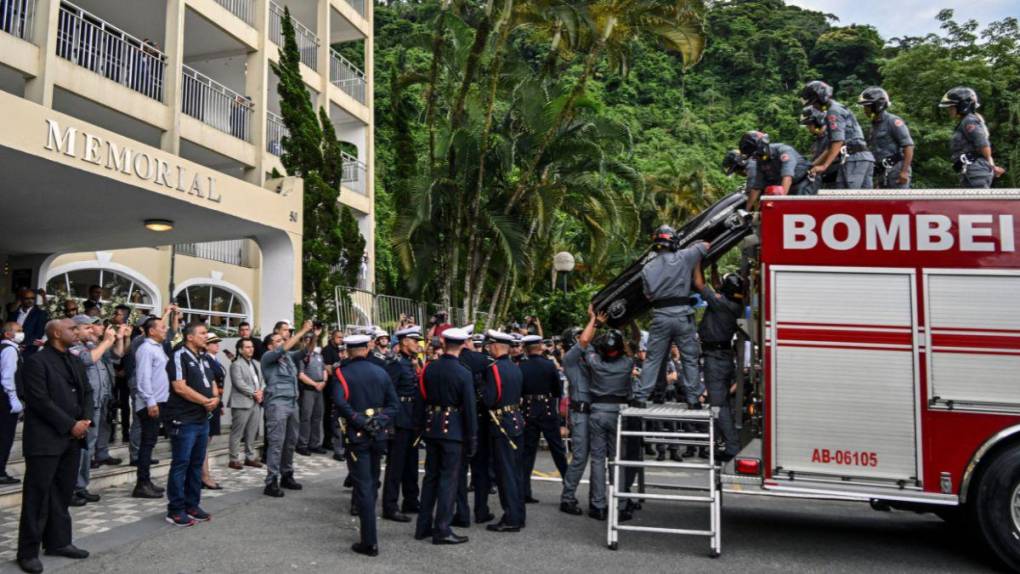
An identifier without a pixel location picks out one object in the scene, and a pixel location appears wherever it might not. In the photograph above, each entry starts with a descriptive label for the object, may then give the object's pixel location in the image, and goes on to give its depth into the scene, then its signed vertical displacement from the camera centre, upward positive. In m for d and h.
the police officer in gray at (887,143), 8.20 +2.06
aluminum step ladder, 6.57 -1.14
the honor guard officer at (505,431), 7.59 -1.03
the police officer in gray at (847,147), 7.80 +1.90
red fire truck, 6.25 -0.16
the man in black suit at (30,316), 11.64 +0.14
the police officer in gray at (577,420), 8.37 -0.99
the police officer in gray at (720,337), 7.79 -0.05
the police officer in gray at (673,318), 7.63 +0.13
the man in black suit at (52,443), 5.98 -0.93
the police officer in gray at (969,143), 7.89 +1.99
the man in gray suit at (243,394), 10.45 -0.91
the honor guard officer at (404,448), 8.20 -1.28
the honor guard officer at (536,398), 9.20 -0.81
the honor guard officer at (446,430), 7.10 -0.95
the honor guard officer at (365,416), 6.70 -0.80
